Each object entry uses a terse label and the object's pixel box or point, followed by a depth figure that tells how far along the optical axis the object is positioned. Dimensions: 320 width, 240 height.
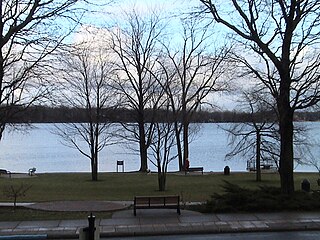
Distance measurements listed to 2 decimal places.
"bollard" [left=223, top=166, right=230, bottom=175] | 44.13
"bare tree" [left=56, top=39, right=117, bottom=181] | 44.44
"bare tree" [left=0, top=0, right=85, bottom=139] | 17.72
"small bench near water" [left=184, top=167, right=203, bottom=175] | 47.58
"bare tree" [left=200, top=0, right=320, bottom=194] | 19.64
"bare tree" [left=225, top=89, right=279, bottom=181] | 39.22
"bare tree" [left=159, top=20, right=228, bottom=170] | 51.90
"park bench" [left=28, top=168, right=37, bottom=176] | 44.42
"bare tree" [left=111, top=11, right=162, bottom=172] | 50.16
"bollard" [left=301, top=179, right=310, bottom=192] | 24.49
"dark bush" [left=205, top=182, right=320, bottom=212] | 17.94
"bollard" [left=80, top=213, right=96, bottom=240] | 6.75
